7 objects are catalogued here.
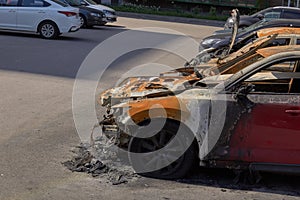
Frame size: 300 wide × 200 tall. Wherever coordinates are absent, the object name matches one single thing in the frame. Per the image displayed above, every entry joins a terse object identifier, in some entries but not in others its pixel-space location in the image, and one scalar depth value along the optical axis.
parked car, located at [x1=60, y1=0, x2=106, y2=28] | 24.52
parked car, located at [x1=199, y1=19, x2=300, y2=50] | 13.86
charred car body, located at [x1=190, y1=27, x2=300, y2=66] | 8.85
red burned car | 5.94
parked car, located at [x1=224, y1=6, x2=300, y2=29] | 19.50
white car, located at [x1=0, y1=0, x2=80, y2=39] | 19.80
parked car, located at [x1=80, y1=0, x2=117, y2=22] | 25.96
